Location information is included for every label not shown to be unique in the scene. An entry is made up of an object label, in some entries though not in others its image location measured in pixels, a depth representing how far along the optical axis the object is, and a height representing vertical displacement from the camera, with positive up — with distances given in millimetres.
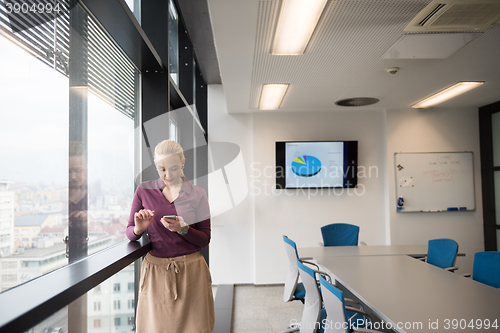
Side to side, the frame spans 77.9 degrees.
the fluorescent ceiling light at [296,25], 2125 +1180
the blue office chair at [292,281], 3174 -1086
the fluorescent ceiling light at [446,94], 4066 +1179
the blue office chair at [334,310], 1851 -836
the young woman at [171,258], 1639 -434
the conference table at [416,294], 1813 -864
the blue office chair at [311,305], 2350 -1020
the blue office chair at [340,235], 4484 -848
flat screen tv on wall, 5406 +232
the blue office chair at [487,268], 2778 -869
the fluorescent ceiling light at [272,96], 4062 +1183
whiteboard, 5332 -103
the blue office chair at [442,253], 3371 -878
